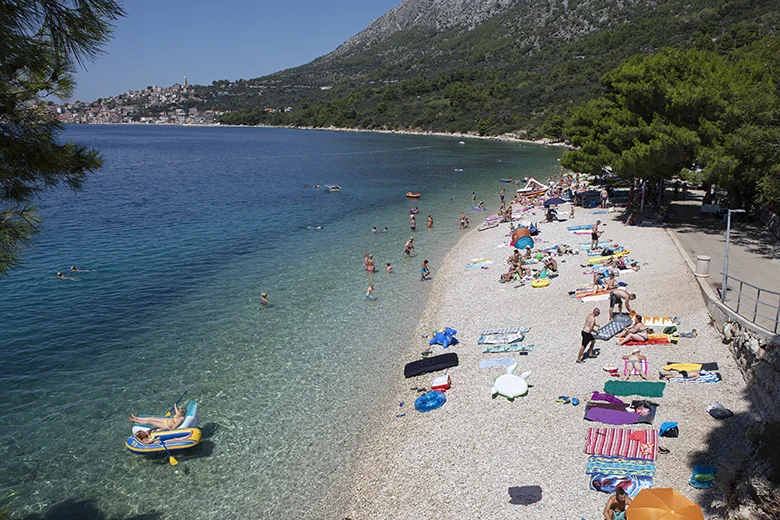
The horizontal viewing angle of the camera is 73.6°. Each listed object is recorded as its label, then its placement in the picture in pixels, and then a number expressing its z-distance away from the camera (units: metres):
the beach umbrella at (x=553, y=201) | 32.88
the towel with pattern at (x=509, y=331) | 15.90
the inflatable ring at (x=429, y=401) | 12.65
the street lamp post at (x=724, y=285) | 13.84
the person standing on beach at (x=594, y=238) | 23.25
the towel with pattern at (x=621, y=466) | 9.23
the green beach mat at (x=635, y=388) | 11.45
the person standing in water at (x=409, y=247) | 26.72
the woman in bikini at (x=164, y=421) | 11.84
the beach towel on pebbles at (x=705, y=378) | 11.59
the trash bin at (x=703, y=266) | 16.41
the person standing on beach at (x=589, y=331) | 13.24
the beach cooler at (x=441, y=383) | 13.26
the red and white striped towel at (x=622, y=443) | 9.64
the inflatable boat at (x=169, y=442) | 11.48
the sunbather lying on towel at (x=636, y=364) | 12.28
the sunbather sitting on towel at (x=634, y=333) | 13.88
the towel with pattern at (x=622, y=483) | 8.84
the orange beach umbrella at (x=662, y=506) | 7.20
